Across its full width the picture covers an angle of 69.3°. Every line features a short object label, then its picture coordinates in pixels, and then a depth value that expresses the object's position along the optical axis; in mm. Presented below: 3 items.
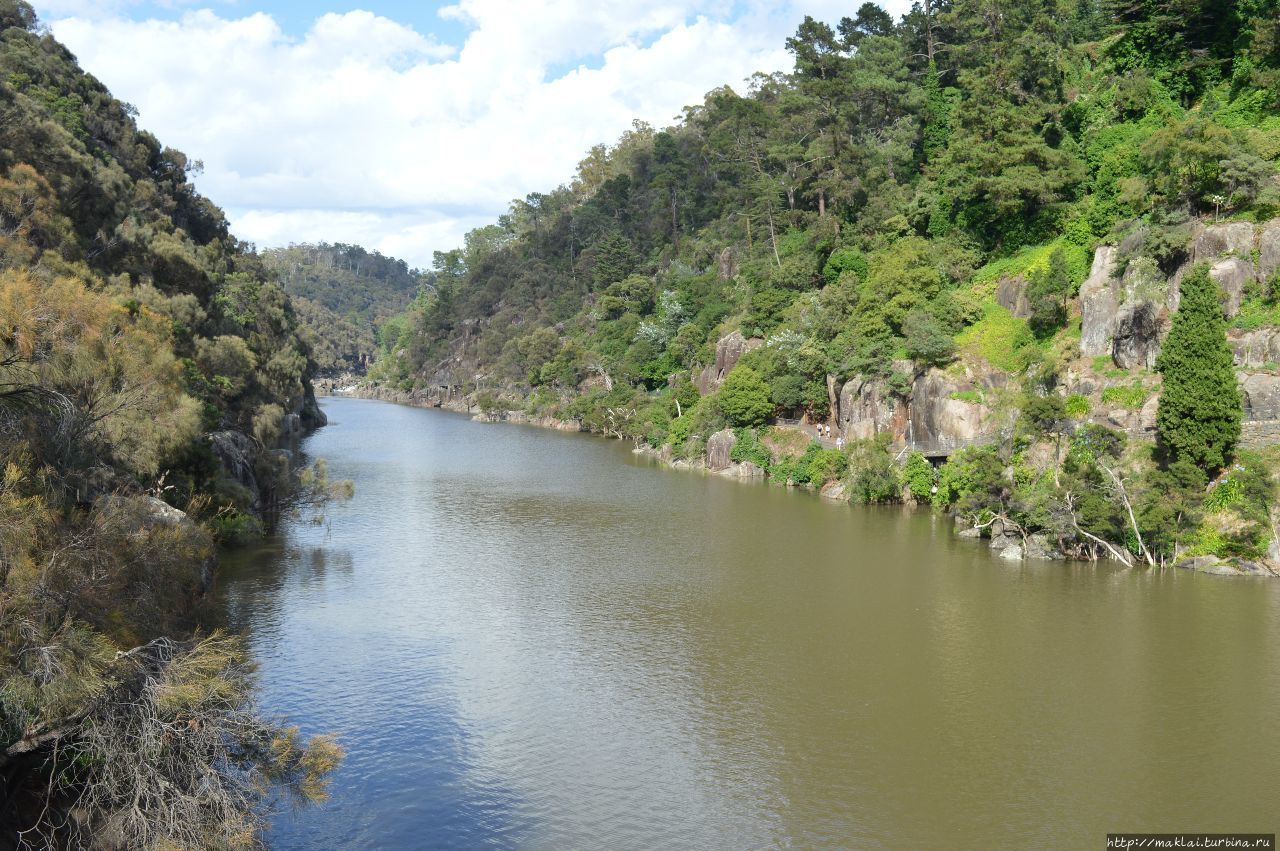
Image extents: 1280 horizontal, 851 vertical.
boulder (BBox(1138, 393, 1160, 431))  38031
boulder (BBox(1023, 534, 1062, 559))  37594
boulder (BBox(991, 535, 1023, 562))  37969
